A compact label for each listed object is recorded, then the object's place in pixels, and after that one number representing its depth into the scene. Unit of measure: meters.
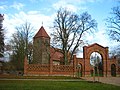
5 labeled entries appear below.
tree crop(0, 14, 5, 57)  24.87
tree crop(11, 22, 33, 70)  31.19
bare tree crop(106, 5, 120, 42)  21.96
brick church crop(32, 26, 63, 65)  30.50
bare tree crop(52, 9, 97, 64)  28.83
